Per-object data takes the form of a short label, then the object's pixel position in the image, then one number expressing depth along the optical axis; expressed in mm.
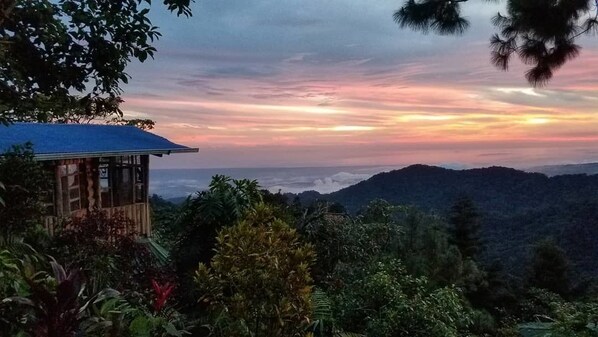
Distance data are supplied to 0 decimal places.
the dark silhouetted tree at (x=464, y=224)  32969
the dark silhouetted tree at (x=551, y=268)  29562
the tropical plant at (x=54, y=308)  3229
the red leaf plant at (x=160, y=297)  4584
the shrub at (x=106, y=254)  7473
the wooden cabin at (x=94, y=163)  10320
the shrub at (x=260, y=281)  4723
